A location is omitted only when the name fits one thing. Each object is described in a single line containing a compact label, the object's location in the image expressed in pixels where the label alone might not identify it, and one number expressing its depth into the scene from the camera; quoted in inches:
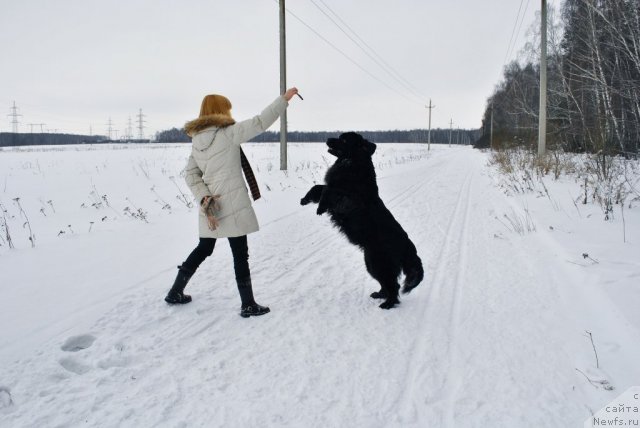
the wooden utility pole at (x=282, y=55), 534.6
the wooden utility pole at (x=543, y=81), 561.3
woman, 121.0
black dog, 133.6
